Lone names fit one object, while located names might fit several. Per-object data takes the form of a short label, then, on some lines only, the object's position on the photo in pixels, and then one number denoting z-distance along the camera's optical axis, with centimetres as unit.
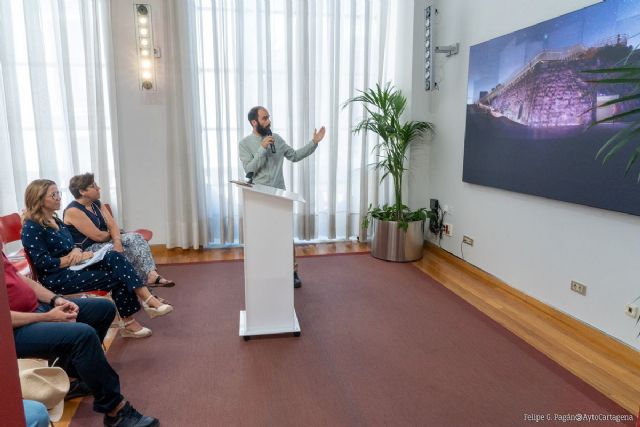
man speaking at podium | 336
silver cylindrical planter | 443
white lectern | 264
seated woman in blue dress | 237
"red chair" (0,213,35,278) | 285
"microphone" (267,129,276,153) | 343
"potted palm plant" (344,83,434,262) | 443
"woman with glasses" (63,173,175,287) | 288
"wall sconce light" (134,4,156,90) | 429
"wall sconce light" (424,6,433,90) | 415
